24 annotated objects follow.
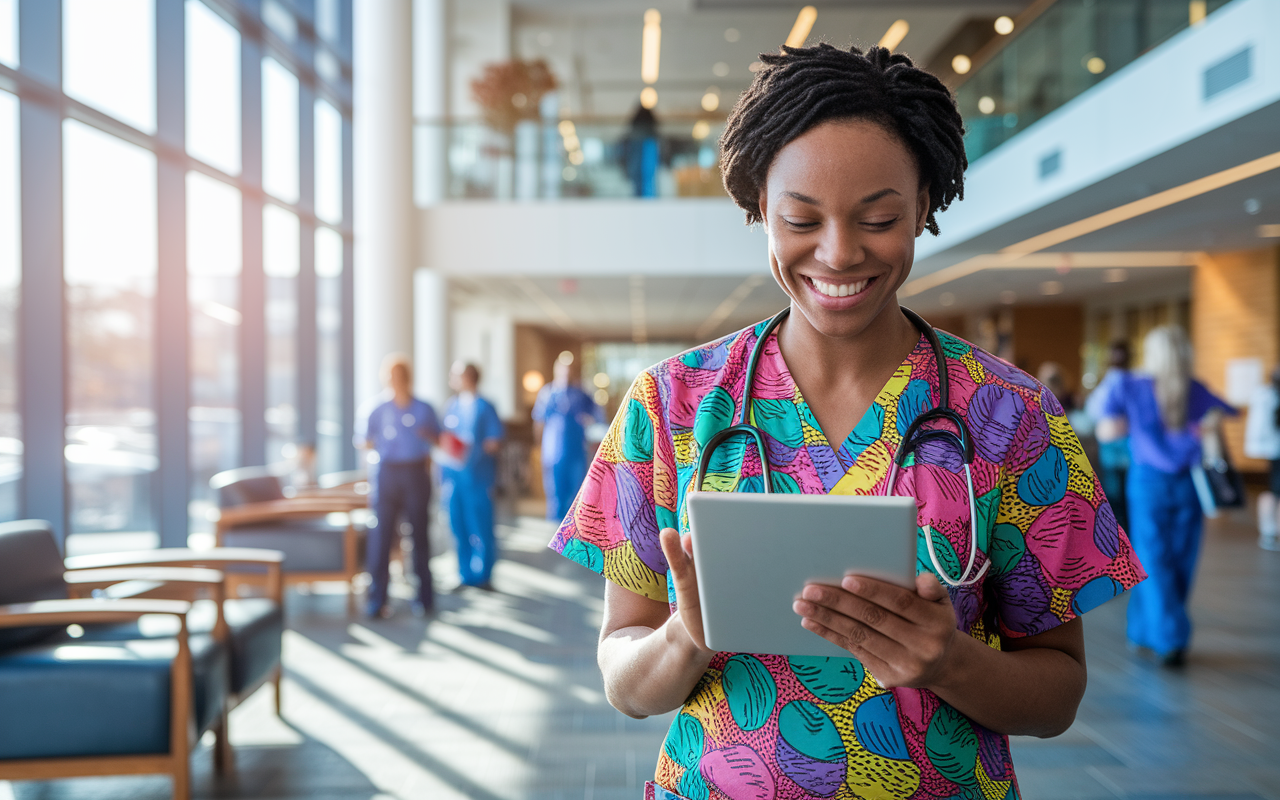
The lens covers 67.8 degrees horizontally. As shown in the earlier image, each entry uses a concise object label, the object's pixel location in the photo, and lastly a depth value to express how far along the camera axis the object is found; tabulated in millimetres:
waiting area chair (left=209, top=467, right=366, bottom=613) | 6270
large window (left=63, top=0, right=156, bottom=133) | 5277
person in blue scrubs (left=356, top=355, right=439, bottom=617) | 6293
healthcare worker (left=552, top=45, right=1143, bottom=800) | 1023
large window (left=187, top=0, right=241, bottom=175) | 6836
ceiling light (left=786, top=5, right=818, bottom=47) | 13836
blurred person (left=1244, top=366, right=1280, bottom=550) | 8609
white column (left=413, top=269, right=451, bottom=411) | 11906
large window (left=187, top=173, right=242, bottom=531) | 6881
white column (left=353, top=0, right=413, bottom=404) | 10461
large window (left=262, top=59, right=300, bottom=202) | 8312
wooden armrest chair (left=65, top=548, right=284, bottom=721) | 3785
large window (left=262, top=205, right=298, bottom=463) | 8469
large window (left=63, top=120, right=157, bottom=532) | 5367
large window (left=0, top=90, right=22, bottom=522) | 4773
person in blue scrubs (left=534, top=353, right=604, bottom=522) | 9805
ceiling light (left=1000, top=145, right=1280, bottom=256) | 7176
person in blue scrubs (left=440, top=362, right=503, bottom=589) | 7207
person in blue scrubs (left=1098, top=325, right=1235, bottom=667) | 5020
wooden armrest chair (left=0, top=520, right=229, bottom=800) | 3104
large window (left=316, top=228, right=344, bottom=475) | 9828
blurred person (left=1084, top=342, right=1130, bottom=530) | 6738
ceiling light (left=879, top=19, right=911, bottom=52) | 14501
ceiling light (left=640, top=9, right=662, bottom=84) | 14922
